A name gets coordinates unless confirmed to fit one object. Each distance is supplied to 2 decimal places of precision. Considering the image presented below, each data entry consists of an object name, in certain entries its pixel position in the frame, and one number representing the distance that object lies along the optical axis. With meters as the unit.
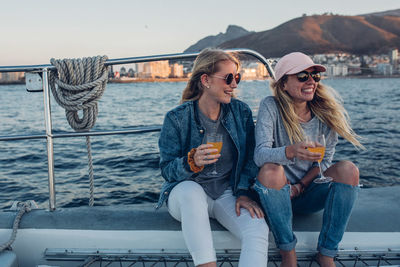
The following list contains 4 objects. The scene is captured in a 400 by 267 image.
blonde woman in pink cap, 1.90
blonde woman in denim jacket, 1.94
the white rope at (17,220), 1.92
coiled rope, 2.25
